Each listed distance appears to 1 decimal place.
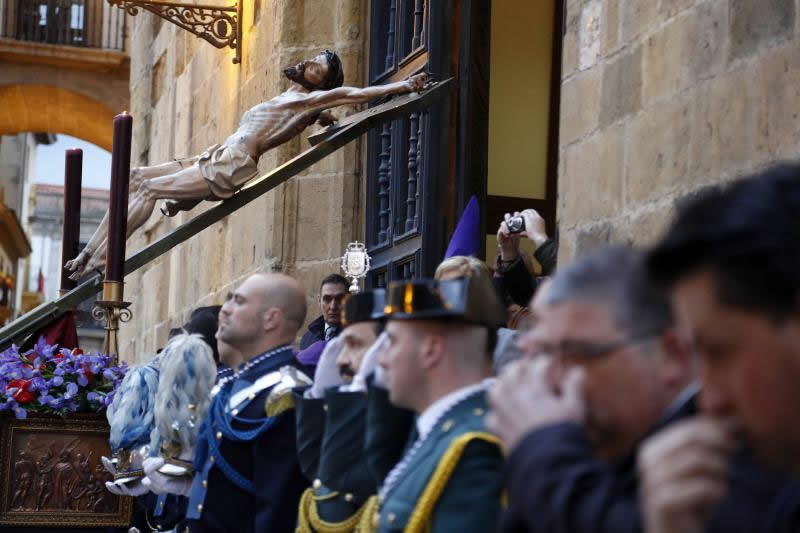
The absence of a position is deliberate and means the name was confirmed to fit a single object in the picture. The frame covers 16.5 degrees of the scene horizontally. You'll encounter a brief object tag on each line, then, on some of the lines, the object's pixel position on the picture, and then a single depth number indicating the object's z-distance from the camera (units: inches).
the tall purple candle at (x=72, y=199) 484.5
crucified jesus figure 547.7
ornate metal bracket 741.9
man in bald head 329.9
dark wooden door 551.4
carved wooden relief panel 433.8
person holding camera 387.1
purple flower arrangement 433.8
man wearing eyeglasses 141.9
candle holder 441.8
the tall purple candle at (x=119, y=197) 448.6
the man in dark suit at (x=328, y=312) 460.7
